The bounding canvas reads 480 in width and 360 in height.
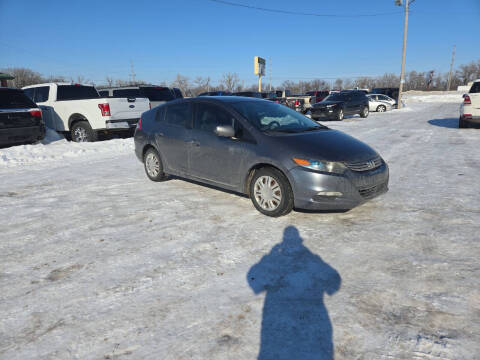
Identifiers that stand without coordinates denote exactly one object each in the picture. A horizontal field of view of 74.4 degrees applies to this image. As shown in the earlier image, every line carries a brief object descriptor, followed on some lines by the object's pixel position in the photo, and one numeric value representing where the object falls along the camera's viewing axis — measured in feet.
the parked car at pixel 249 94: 77.56
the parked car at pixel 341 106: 62.44
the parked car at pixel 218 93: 80.74
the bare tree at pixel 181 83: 264.93
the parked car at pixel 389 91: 115.44
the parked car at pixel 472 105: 38.14
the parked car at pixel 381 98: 89.83
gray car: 13.06
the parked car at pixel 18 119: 28.02
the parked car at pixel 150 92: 44.31
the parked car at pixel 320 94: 94.79
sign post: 113.09
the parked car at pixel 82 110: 32.91
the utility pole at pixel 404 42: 95.20
